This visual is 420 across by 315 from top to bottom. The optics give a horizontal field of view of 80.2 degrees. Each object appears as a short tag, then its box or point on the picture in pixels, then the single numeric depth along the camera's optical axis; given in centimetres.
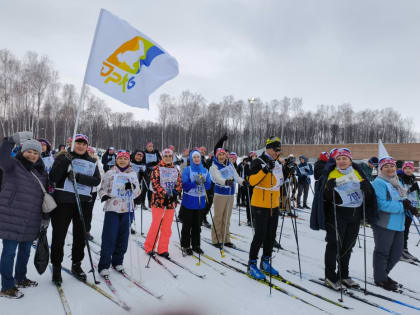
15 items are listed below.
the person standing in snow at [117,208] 357
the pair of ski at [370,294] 315
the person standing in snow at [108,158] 836
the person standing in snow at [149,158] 814
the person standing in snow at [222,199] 515
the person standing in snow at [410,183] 558
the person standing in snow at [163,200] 437
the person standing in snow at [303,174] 952
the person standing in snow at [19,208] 285
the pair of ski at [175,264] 377
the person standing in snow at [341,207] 346
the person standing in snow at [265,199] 374
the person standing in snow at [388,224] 361
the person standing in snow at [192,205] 468
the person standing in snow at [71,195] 322
